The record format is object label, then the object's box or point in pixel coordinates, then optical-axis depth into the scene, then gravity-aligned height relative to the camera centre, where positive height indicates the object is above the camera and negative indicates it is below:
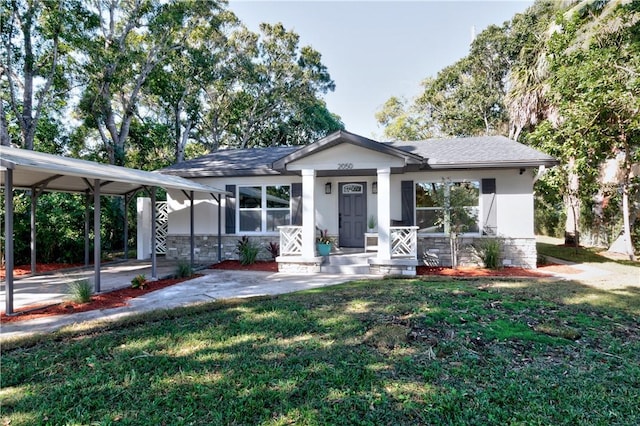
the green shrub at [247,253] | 9.90 -1.07
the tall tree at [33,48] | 10.76 +6.25
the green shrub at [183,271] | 8.07 -1.32
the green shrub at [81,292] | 5.67 -1.27
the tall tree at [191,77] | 17.61 +8.38
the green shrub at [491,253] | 8.78 -1.07
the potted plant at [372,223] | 10.20 -0.20
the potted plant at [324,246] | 9.39 -0.83
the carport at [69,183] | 4.79 +0.91
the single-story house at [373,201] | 8.62 +0.49
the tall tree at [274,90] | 22.09 +9.43
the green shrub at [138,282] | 6.76 -1.31
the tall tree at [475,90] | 19.28 +8.10
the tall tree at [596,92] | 9.14 +3.57
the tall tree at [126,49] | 13.50 +8.15
